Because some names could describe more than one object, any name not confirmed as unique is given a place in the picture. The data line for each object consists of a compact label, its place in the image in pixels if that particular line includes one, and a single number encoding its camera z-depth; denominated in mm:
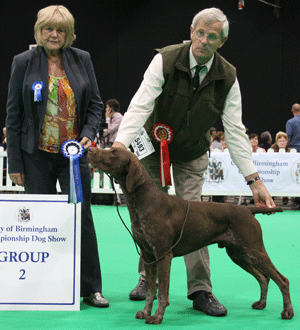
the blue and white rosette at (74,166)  2908
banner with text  9016
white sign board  2924
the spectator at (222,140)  10951
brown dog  2648
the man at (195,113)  2889
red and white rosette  3068
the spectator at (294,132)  10039
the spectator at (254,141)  10548
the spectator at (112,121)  9609
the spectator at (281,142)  9812
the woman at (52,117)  2924
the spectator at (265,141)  11544
